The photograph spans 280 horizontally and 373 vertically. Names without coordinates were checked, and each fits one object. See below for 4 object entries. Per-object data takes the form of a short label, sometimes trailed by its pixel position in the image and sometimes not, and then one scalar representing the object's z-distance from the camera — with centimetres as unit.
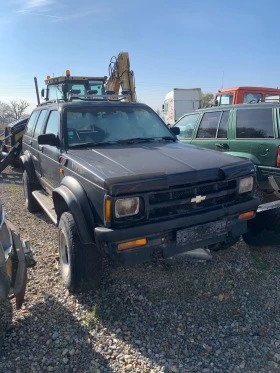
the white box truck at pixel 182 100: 1919
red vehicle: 1130
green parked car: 477
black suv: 284
